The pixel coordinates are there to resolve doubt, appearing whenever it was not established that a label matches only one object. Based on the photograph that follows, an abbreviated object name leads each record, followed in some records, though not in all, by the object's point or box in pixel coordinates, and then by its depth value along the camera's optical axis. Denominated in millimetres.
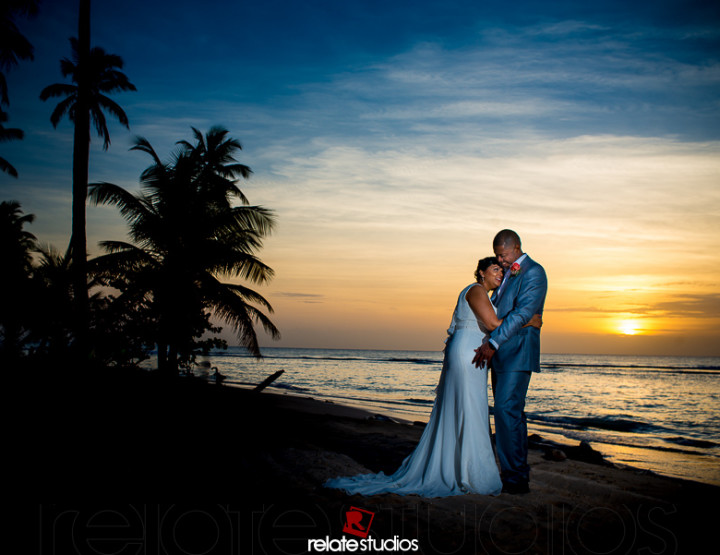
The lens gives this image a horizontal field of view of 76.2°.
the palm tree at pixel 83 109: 11523
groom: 4602
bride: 4590
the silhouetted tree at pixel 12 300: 13539
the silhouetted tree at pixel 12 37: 14180
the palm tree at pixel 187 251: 13273
